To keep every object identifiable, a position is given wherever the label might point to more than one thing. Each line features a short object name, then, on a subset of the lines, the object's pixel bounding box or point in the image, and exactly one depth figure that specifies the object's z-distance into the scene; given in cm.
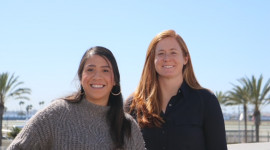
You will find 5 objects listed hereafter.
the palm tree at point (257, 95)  2914
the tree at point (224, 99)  3272
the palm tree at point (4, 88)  2864
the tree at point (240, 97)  3057
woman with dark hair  263
